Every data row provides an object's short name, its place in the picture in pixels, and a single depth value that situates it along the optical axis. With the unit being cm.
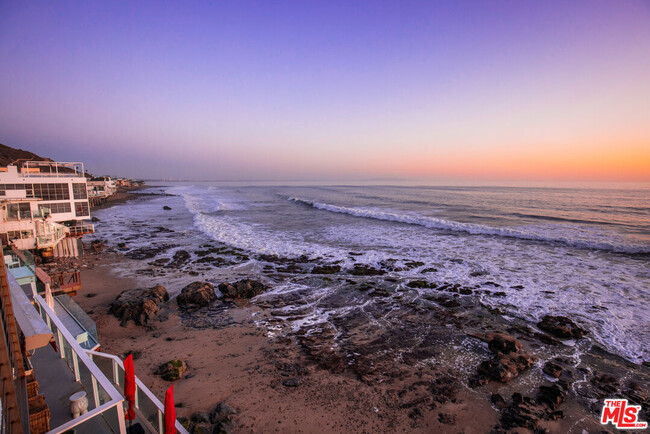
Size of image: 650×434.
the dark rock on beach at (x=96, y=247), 2066
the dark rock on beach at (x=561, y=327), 984
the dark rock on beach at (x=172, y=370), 747
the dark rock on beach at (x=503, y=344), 873
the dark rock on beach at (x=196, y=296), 1202
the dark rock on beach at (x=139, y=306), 1041
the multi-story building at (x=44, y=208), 1747
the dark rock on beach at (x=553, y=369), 778
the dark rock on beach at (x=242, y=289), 1291
